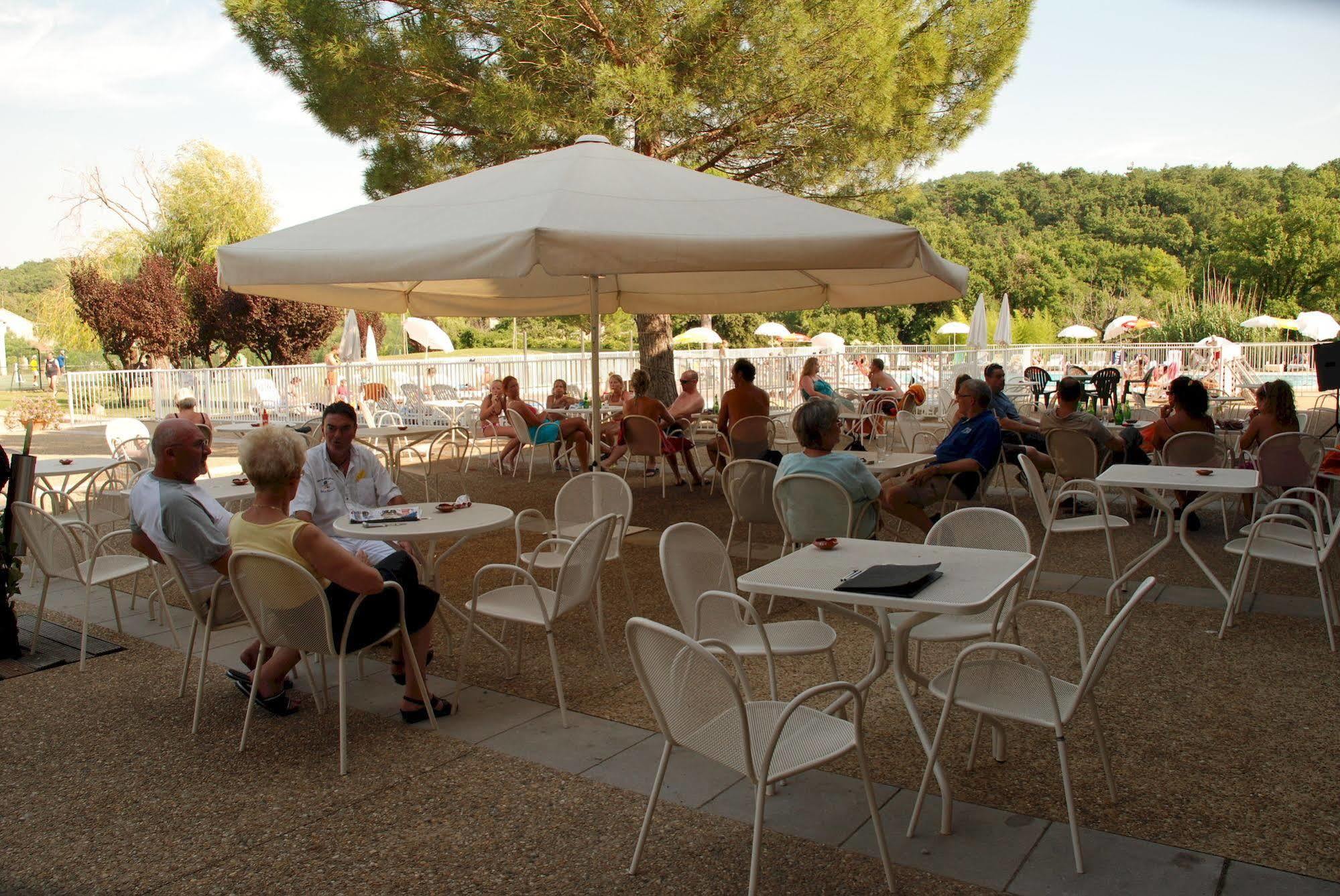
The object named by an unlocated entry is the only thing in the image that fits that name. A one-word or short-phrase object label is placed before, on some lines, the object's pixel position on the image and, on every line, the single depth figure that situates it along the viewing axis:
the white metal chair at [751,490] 5.22
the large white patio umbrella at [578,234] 4.05
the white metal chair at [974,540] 3.14
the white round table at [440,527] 3.64
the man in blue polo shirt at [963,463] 5.57
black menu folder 2.64
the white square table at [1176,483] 4.46
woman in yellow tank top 3.10
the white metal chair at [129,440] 7.27
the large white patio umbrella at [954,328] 26.15
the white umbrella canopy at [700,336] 26.65
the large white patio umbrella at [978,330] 16.41
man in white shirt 4.15
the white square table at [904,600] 2.58
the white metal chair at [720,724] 2.18
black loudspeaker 7.41
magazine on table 3.93
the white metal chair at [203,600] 3.50
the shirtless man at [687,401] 9.11
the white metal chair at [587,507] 4.43
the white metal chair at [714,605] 3.07
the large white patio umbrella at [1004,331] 17.72
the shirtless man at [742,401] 7.73
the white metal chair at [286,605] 3.03
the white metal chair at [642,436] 8.02
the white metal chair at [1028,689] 2.40
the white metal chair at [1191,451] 5.89
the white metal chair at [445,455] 8.06
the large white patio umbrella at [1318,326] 22.17
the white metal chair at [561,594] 3.52
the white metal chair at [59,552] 4.21
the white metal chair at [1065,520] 4.82
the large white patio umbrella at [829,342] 24.08
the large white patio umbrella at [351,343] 16.45
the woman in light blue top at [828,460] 4.29
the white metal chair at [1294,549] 4.07
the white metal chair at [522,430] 9.63
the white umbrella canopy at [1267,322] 25.19
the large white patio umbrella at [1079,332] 30.95
